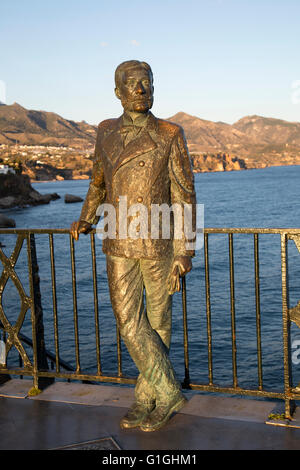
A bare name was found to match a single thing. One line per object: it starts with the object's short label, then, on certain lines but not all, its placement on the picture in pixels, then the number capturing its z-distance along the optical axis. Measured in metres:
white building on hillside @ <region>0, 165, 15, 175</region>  83.75
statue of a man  3.74
